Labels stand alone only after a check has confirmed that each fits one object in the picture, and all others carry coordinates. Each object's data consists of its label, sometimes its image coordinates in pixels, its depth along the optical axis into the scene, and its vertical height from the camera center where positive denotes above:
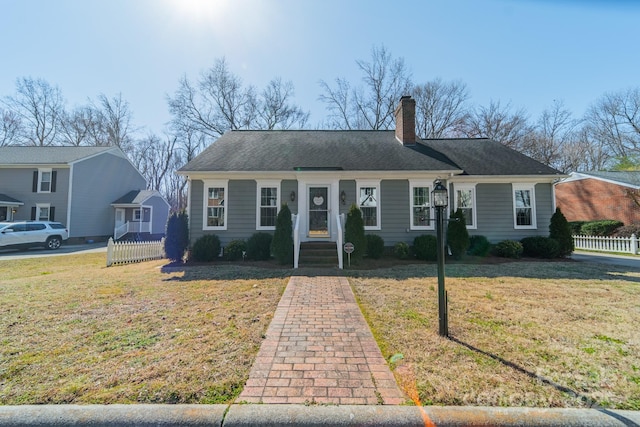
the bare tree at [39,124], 30.17 +11.34
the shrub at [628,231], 15.60 -0.11
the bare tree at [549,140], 26.42 +8.55
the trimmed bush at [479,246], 10.84 -0.66
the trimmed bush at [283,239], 9.20 -0.35
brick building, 18.88 +2.43
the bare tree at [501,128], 25.66 +9.36
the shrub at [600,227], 17.45 +0.13
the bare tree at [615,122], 25.05 +10.19
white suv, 15.15 -0.38
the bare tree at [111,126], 31.25 +11.39
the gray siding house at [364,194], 10.88 +1.37
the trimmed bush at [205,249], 10.14 -0.75
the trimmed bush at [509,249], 10.61 -0.76
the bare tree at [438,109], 26.11 +11.16
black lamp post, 3.75 -0.33
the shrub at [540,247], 10.52 -0.68
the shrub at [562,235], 10.66 -0.23
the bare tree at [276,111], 27.34 +11.51
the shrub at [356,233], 9.17 -0.15
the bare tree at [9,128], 29.52 +10.55
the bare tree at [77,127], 30.67 +11.13
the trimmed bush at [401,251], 10.27 -0.81
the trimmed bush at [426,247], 10.11 -0.67
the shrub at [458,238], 10.09 -0.33
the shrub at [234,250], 10.17 -0.78
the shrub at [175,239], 10.12 -0.39
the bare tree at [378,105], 25.55 +11.32
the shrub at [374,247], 10.22 -0.67
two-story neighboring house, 19.83 +2.69
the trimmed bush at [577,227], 19.05 +0.13
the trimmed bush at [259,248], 10.19 -0.71
